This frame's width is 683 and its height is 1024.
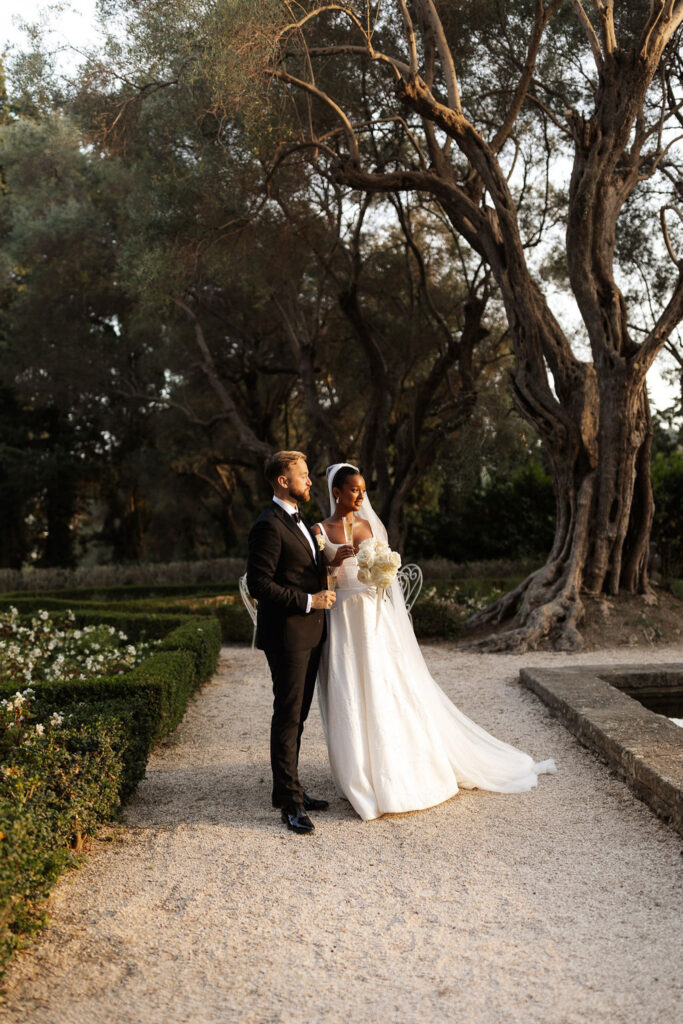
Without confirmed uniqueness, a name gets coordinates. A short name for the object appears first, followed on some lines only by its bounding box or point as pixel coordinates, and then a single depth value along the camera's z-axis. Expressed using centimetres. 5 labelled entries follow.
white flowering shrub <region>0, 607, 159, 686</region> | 729
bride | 446
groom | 432
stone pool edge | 445
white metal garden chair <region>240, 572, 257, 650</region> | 449
